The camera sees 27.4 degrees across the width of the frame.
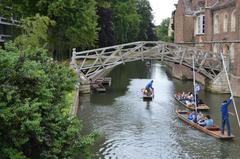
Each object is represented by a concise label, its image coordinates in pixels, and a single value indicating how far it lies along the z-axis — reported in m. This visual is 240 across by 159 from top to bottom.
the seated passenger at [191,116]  25.24
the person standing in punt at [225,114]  21.59
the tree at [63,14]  41.75
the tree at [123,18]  74.06
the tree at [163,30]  127.34
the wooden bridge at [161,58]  36.03
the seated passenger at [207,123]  23.34
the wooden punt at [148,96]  34.46
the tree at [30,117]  8.90
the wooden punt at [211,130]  21.64
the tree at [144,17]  104.69
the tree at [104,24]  60.78
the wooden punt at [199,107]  29.65
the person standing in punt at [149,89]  35.02
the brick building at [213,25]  35.81
